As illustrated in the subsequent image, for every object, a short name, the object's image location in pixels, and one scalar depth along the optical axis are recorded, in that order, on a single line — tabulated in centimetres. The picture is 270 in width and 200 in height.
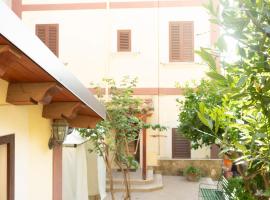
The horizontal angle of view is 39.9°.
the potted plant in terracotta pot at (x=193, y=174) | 1356
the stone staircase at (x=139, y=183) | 1233
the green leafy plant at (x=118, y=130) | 938
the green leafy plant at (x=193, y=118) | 765
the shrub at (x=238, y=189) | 501
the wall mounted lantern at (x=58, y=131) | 454
